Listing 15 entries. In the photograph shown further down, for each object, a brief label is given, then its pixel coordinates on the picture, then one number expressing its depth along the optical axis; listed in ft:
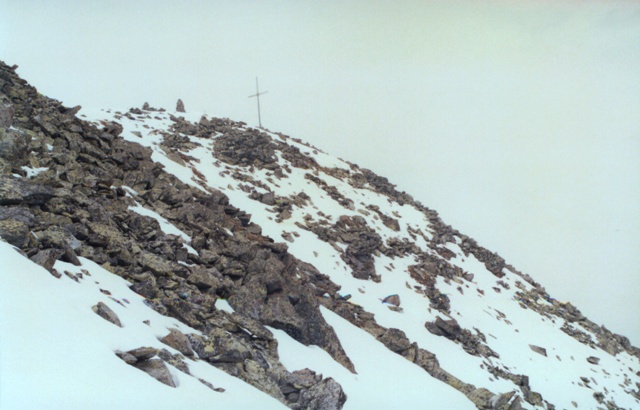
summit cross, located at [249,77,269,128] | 157.82
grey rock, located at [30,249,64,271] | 22.70
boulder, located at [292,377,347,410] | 26.88
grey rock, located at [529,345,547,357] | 82.57
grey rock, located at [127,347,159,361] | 19.27
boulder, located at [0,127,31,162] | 34.40
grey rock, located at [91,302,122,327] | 21.39
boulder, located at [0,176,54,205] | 28.14
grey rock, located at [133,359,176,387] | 18.78
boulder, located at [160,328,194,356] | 23.81
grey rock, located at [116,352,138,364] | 18.43
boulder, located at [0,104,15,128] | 38.02
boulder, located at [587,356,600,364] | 91.97
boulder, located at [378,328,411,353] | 52.45
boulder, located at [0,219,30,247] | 23.32
